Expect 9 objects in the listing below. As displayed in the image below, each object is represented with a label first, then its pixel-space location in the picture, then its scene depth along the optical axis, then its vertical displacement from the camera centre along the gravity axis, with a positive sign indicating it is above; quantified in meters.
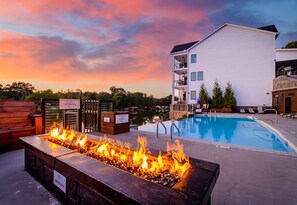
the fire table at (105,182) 1.12 -0.67
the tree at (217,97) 17.77 +0.61
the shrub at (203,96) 18.25 +0.80
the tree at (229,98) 16.98 +0.47
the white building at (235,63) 16.17 +4.62
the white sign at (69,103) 4.85 +0.00
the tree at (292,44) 25.75 +9.83
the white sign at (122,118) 5.85 -0.60
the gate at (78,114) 4.76 -0.41
